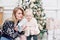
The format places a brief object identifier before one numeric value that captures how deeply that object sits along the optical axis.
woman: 1.71
